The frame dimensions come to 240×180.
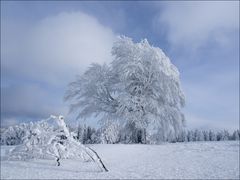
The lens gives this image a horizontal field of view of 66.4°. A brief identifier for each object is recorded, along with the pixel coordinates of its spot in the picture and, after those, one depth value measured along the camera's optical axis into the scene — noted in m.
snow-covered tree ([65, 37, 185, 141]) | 15.27
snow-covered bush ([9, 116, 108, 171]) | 9.26
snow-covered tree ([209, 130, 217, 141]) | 55.71
